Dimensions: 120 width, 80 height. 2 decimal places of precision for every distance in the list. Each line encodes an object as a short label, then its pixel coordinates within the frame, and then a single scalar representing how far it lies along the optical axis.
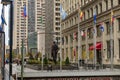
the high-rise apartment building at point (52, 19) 86.83
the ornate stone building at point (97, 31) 36.08
